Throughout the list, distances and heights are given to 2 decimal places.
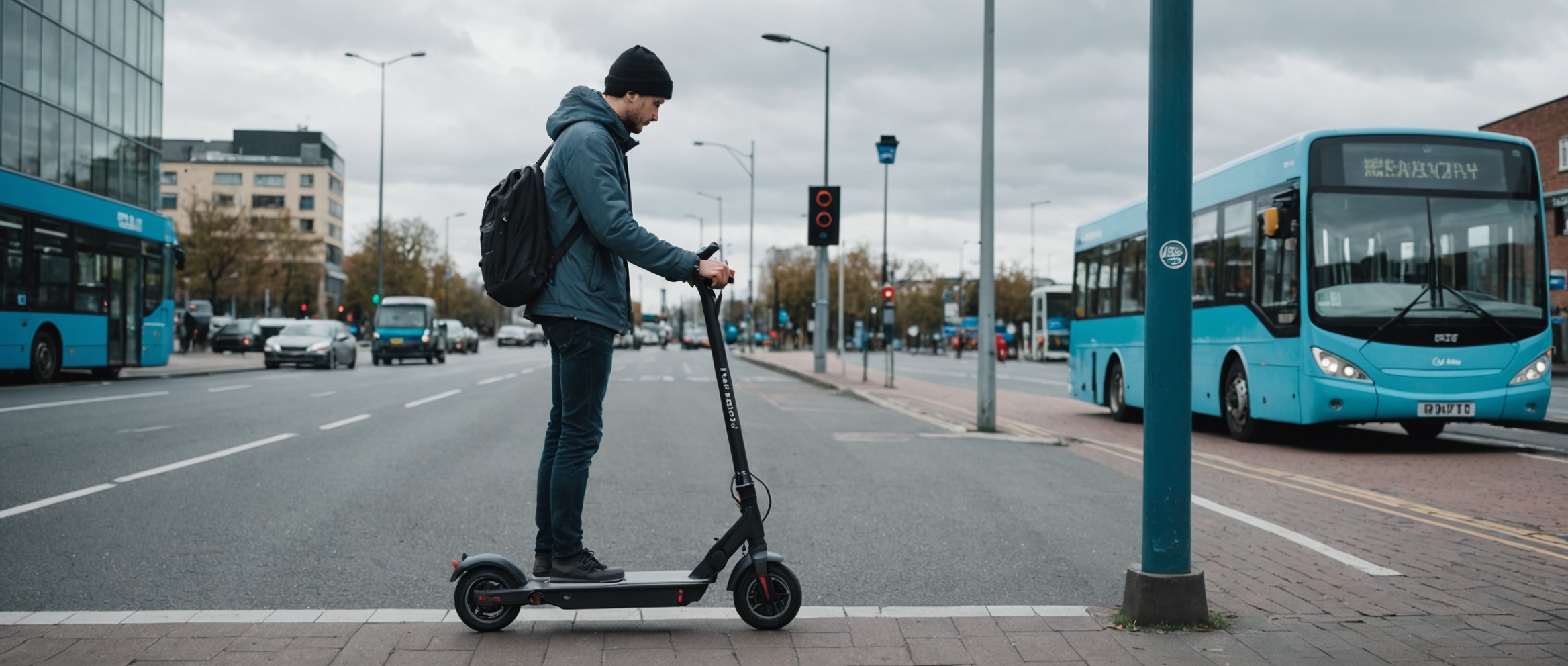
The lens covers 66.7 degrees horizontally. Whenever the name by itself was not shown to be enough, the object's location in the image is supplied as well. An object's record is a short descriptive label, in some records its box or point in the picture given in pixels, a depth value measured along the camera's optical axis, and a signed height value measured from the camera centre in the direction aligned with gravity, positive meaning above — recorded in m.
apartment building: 114.38 +15.17
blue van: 40.47 +0.14
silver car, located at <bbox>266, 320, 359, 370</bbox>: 33.03 -0.36
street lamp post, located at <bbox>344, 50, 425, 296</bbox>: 52.56 +7.25
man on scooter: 3.87 +0.22
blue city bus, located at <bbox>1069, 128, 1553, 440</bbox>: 10.75 +0.63
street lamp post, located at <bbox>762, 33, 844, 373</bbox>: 31.27 +0.77
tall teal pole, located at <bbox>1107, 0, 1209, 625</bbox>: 4.12 +0.00
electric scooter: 3.91 -0.82
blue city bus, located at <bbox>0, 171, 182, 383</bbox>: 18.94 +0.86
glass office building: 27.30 +6.10
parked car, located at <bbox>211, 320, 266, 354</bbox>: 49.34 -0.25
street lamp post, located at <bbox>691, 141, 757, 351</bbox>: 50.94 +5.08
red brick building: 39.41 +7.24
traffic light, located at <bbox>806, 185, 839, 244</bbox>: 21.97 +2.32
